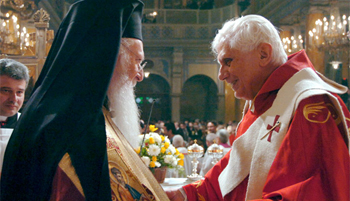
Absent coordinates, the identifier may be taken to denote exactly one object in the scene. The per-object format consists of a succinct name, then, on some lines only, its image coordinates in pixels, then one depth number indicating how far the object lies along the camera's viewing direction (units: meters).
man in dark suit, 2.58
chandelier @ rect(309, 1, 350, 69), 8.09
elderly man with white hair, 1.39
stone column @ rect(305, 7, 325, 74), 9.46
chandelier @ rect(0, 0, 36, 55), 6.10
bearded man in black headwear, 1.28
